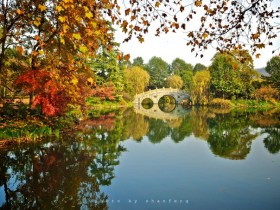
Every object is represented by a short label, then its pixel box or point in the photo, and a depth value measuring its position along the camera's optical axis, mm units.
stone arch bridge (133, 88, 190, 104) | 54531
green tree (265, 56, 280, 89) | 44500
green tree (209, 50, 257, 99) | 45625
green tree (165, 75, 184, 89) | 64875
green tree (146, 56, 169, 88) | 72975
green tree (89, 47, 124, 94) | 37562
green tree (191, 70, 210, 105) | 49000
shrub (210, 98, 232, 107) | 45731
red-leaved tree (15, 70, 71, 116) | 12551
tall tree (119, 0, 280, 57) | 4842
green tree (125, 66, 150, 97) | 49969
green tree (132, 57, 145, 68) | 86638
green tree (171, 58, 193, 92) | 71844
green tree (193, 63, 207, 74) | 91906
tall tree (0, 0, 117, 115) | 3598
